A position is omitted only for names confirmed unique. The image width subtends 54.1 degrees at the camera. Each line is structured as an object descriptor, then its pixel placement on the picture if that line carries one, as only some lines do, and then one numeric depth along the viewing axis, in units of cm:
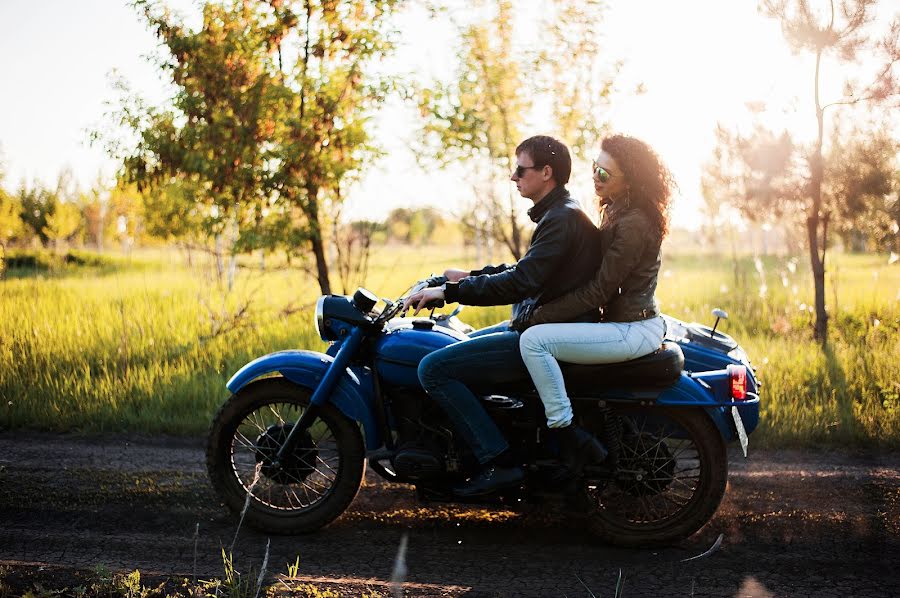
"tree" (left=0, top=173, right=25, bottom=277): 3102
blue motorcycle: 467
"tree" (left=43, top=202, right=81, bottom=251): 4222
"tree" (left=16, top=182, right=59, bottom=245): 4529
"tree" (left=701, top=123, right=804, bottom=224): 1045
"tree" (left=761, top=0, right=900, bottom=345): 981
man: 442
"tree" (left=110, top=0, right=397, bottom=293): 871
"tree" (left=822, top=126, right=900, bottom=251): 1047
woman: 439
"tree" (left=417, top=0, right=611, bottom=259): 967
